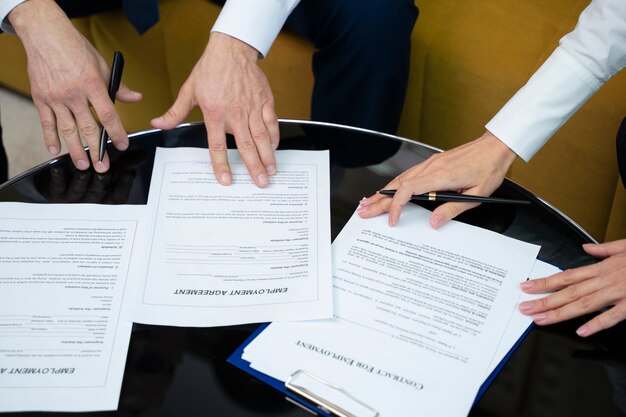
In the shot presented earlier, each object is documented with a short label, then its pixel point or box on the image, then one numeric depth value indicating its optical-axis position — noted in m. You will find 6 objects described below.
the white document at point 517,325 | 0.63
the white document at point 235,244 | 0.68
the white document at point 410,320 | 0.60
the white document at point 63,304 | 0.59
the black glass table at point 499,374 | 0.60
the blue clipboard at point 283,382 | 0.58
